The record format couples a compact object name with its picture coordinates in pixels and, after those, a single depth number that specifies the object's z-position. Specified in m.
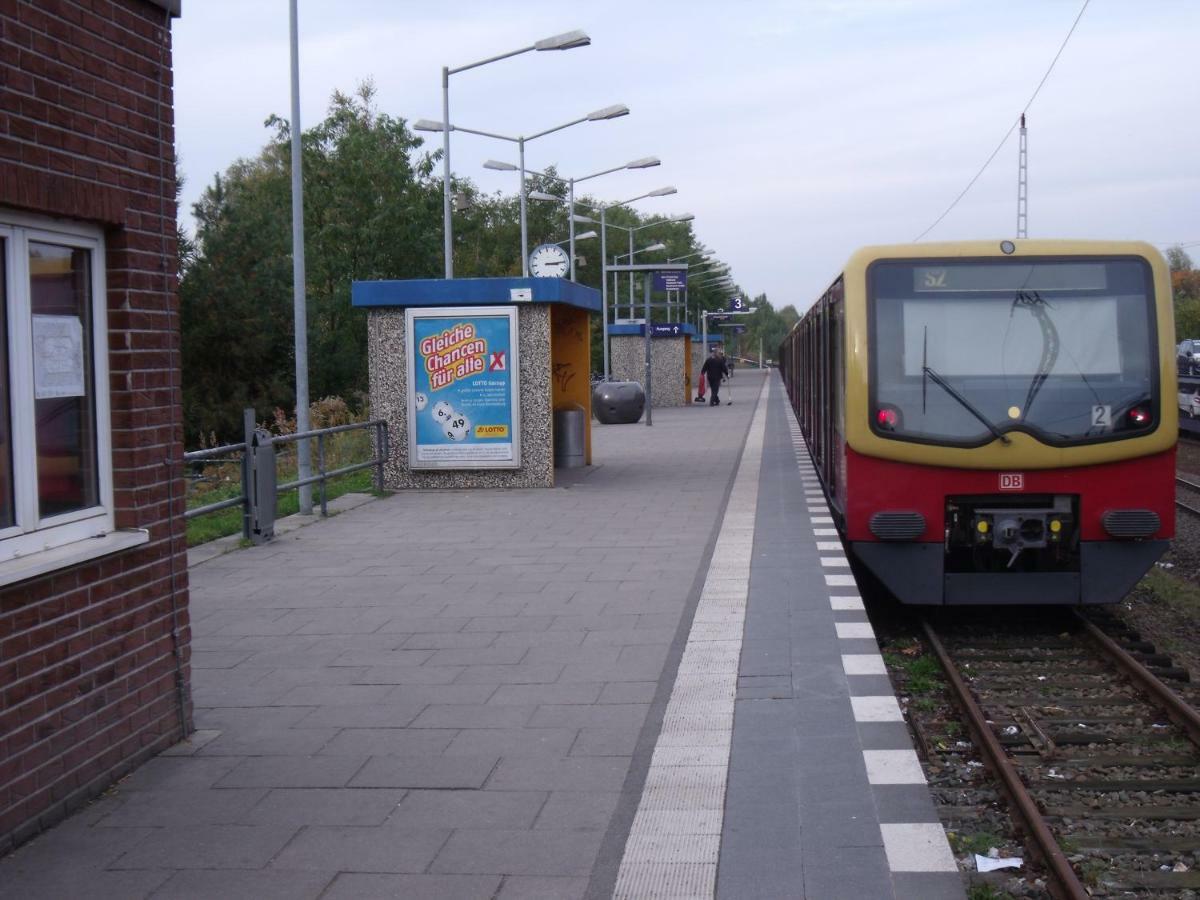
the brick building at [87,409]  5.01
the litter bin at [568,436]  20.48
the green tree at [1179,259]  130.12
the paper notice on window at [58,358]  5.27
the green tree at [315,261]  48.84
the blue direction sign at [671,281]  34.81
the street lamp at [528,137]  29.00
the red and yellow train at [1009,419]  9.38
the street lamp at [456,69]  24.77
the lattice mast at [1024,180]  19.63
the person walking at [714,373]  41.53
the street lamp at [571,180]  34.16
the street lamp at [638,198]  42.94
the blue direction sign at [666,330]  41.53
